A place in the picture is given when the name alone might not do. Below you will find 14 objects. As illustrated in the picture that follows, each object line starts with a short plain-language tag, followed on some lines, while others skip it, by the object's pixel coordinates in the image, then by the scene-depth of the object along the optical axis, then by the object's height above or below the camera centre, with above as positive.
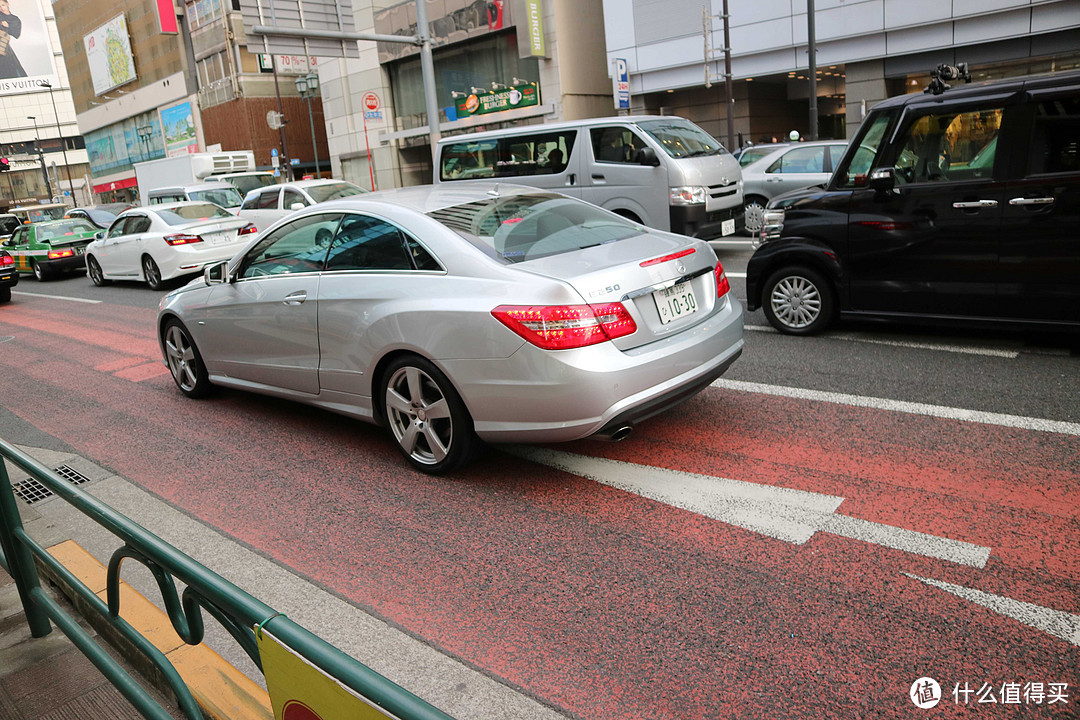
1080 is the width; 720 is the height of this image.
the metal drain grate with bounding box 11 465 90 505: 5.10 -1.56
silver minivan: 11.54 +0.09
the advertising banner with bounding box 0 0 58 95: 109.50 +24.88
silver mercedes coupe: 4.12 -0.69
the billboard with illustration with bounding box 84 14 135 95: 74.31 +15.71
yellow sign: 1.40 -0.85
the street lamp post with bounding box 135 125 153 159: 70.06 +7.46
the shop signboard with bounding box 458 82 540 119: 31.94 +3.40
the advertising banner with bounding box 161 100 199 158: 64.38 +7.11
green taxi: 19.56 -0.29
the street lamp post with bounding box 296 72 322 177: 43.75 +6.41
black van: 5.63 -0.53
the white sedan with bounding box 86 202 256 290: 14.55 -0.35
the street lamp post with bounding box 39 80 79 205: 113.08 +13.37
